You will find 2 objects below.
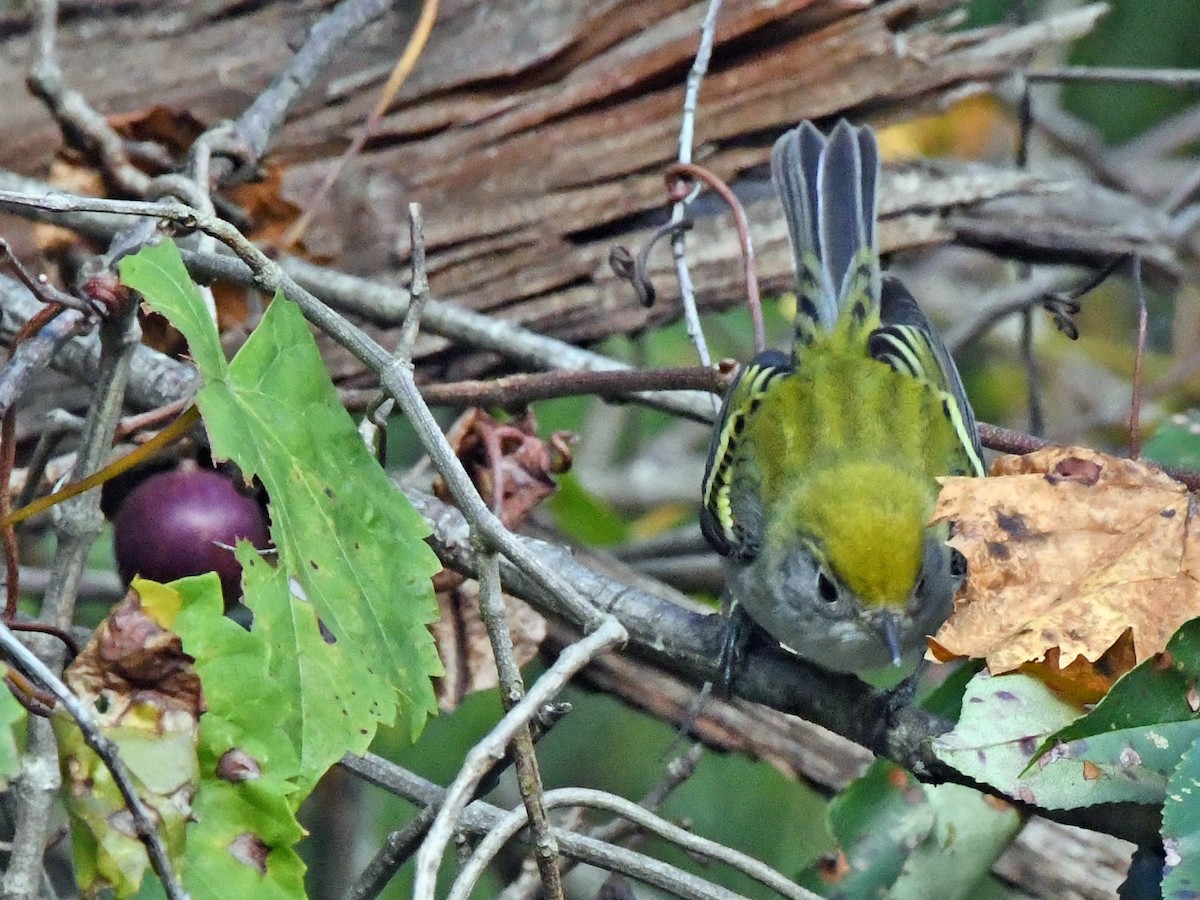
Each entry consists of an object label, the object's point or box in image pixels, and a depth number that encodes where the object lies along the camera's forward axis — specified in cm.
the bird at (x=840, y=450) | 565
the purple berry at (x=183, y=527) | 531
